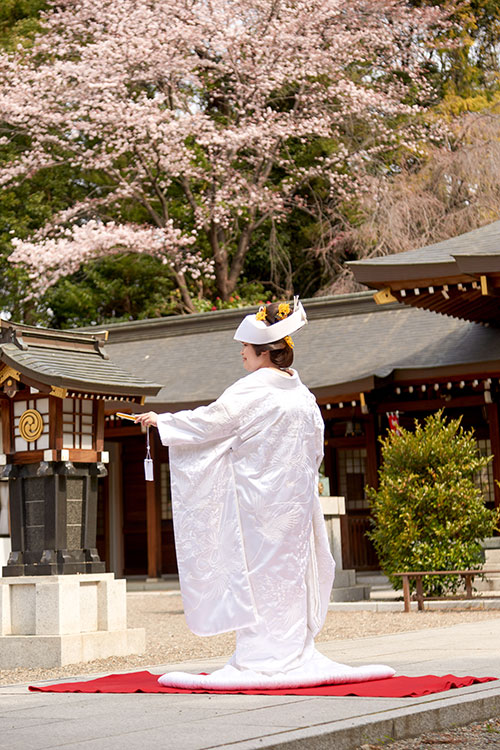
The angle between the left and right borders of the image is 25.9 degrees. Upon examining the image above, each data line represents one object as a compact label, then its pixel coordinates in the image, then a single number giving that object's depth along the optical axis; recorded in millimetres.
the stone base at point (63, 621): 8859
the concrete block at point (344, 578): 14271
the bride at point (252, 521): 5633
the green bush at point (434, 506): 12781
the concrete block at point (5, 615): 9109
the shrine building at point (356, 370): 15320
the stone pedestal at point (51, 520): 9242
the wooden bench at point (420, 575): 12195
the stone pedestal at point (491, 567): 14211
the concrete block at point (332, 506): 14241
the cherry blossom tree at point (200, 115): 25938
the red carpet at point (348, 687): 5062
